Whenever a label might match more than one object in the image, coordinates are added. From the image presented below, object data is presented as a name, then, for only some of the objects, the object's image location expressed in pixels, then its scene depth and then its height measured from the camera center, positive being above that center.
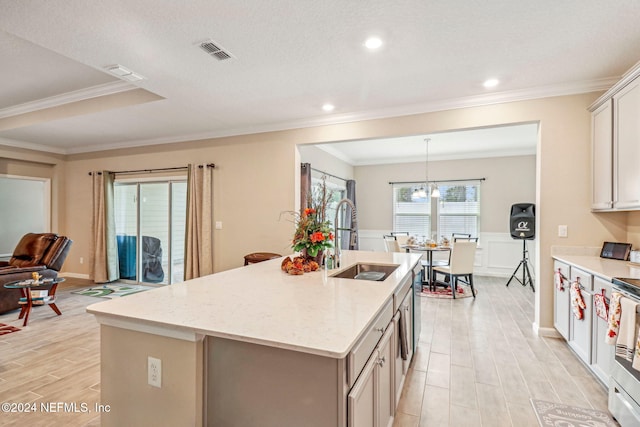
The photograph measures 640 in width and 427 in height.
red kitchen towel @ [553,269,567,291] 3.03 -0.66
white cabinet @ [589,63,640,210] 2.52 +0.61
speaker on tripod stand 5.71 -0.21
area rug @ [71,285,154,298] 5.18 -1.39
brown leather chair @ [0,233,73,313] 4.09 -0.76
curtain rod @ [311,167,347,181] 5.78 +0.80
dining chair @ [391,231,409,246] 6.06 -0.52
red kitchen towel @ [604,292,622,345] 1.89 -0.65
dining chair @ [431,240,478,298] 4.89 -0.74
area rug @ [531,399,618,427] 1.96 -1.32
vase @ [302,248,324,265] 2.48 -0.36
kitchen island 1.12 -0.59
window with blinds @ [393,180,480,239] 6.97 +0.08
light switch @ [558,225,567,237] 3.30 -0.18
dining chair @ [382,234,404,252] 5.71 -0.59
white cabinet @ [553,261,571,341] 2.91 -0.89
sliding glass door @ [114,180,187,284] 5.62 -0.34
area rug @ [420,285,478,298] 5.02 -1.33
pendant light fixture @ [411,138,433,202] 7.14 +0.64
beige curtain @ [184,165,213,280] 5.01 -0.22
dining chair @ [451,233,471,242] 6.74 -0.48
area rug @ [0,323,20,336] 3.47 -1.36
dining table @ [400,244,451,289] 5.33 -0.62
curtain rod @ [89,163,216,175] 5.06 +0.76
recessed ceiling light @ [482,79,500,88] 3.13 +1.35
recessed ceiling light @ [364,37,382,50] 2.41 +1.35
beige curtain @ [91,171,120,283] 5.93 -0.40
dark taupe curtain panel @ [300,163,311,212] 4.91 +0.50
